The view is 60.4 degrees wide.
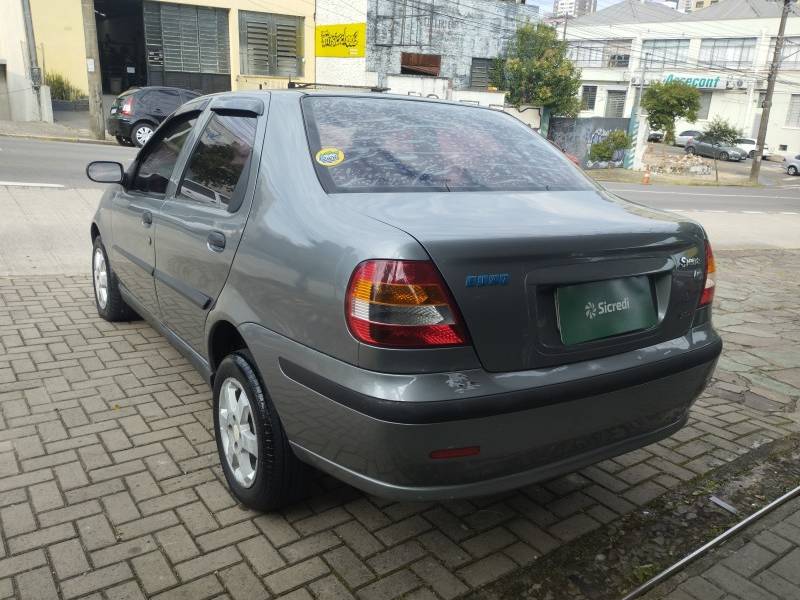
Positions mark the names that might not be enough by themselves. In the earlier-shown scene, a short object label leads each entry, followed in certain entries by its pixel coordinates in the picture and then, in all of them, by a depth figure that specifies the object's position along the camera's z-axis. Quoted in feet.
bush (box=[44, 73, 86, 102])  92.79
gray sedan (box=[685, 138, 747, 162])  143.95
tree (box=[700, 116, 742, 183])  117.39
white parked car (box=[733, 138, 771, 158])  152.56
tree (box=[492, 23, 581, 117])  113.29
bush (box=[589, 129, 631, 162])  104.17
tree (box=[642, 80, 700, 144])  131.64
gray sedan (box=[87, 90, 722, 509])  7.16
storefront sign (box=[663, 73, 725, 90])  186.19
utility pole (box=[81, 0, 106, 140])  62.39
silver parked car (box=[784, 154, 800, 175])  126.67
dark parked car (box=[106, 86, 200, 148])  62.03
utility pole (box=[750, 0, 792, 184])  103.76
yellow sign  105.09
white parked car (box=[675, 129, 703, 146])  163.55
